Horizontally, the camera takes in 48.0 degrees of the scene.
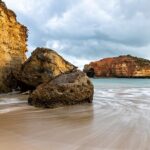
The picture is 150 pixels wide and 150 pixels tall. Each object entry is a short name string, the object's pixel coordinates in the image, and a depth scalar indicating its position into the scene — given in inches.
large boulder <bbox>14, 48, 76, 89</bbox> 339.1
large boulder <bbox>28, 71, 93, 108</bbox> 217.0
